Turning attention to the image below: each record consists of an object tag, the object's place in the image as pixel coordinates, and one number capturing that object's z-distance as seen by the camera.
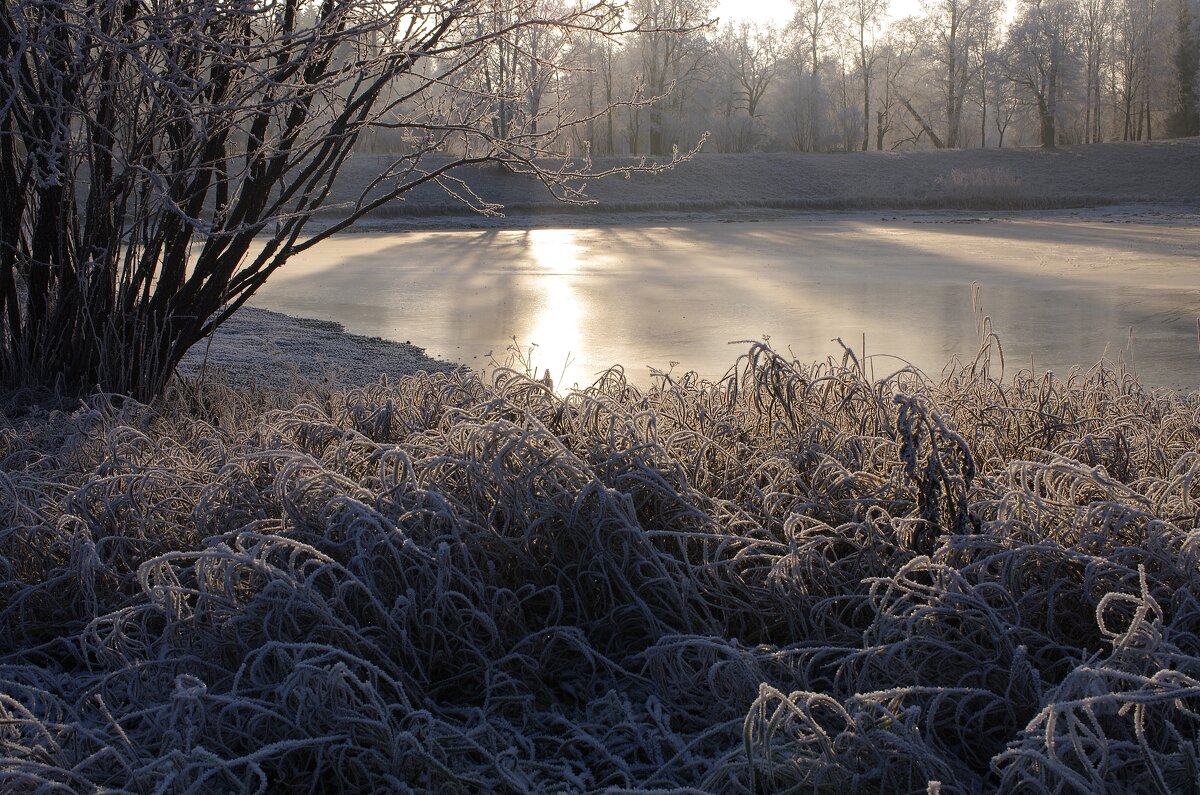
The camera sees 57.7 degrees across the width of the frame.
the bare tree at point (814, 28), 59.76
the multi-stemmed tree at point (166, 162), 4.62
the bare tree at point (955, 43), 56.08
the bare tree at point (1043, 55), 52.38
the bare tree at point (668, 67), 47.12
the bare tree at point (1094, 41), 55.81
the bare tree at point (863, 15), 60.72
